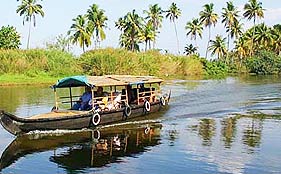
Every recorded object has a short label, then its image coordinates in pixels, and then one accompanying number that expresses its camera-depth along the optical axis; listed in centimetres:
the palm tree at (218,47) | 8144
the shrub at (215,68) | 7906
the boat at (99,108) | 1747
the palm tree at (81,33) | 6512
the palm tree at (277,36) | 8350
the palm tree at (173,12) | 8513
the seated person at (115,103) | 2090
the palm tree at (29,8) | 6500
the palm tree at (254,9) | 8119
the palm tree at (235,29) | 8369
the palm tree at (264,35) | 8225
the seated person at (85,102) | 2036
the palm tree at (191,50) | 9256
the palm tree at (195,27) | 8512
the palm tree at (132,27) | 7294
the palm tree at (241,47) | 8475
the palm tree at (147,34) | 7300
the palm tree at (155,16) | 8106
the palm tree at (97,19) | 6838
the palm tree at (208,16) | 8212
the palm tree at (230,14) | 8232
